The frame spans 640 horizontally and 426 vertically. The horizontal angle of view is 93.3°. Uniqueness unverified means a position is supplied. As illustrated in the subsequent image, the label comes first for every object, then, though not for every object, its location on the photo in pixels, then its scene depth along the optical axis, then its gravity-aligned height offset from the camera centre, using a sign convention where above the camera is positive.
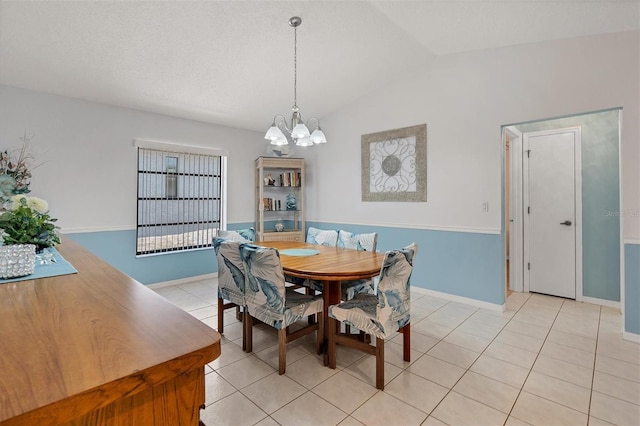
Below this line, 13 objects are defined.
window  4.09 +0.27
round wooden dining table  2.11 -0.39
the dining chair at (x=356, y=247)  2.81 -0.33
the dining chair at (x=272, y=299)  2.09 -0.62
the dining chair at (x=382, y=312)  1.96 -0.68
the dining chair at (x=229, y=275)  2.36 -0.50
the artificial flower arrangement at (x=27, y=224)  1.41 -0.04
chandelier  2.57 +0.71
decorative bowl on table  1.22 -0.19
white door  3.69 +0.05
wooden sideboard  0.51 -0.30
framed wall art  3.94 +0.70
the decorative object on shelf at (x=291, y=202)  5.27 +0.22
